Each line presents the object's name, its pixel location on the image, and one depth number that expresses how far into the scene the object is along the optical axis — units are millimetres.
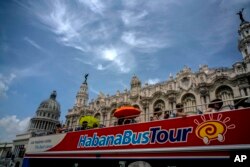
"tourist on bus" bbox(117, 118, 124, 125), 8209
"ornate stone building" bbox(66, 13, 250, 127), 19703
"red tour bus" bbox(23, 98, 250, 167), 4930
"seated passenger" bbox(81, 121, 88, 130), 9459
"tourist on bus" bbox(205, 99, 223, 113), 5758
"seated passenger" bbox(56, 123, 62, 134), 10552
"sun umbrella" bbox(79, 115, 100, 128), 9406
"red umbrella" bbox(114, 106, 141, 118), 8078
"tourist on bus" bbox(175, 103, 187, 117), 6314
